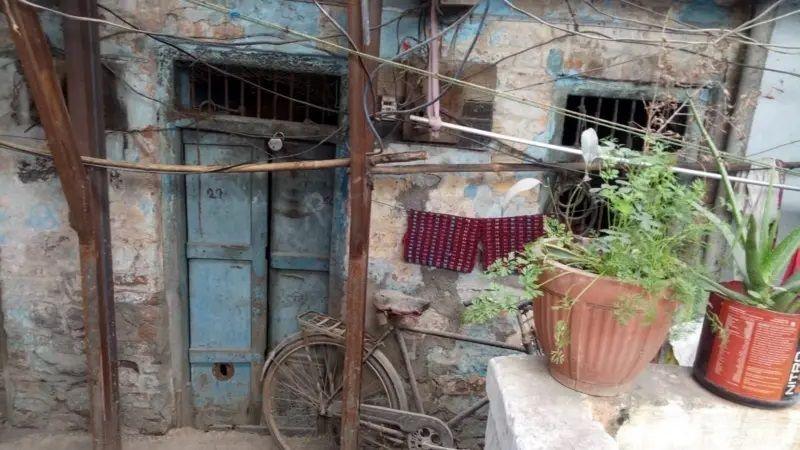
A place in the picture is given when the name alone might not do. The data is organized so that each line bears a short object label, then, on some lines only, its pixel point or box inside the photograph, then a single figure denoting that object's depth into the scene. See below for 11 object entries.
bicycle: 3.55
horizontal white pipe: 2.63
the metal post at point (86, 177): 2.62
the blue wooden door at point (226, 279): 3.86
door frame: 3.46
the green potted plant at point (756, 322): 1.54
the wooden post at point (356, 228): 2.74
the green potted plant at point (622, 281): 1.49
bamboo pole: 2.88
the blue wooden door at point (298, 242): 3.94
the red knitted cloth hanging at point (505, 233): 3.63
